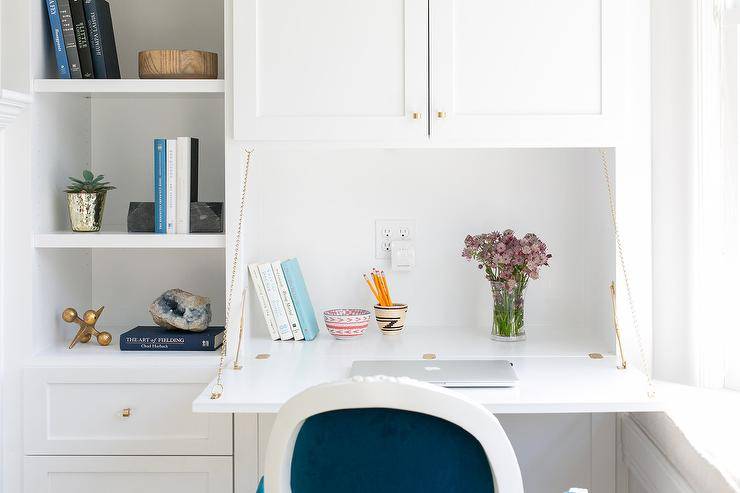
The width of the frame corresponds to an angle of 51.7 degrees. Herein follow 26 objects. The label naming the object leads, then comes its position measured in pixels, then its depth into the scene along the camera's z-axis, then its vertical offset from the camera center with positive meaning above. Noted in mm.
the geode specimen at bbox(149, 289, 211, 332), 2004 -179
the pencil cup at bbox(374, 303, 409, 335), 2107 -202
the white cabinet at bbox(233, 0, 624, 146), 1842 +423
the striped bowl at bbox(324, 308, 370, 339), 2078 -216
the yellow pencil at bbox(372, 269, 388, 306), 2146 -124
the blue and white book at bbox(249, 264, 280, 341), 2053 -151
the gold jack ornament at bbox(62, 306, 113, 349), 1999 -218
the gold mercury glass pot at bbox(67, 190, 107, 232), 1971 +87
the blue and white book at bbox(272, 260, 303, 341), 2066 -154
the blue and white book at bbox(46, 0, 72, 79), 1923 +518
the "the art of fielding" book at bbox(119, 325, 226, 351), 1968 -253
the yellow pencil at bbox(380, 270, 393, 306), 2146 -120
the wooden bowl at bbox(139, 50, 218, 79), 1951 +463
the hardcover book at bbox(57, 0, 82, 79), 1928 +521
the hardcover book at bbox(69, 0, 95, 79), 1941 +507
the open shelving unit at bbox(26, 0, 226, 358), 2133 +251
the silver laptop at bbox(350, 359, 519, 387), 1628 -283
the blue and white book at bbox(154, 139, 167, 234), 1947 +153
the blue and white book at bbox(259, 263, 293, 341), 2057 -154
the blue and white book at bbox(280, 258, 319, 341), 2076 -146
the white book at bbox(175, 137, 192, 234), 1950 +151
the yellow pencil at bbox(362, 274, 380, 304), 2145 -123
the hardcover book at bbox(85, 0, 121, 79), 1940 +529
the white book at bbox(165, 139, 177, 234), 1950 +148
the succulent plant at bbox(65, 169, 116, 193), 1979 +151
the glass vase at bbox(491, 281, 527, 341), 2070 -181
